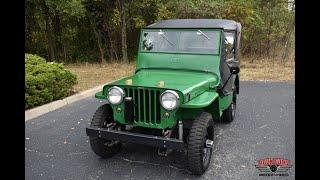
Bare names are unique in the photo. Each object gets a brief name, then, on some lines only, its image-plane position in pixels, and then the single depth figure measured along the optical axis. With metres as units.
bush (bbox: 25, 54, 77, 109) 4.78
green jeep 2.86
